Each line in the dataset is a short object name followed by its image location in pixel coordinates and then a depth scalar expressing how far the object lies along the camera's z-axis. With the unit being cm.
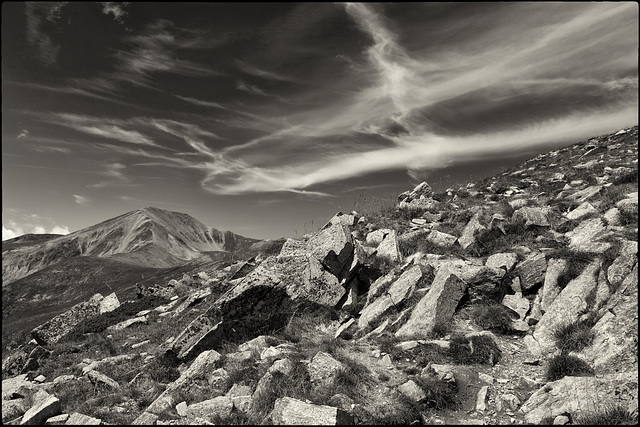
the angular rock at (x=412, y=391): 859
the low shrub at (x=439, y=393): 852
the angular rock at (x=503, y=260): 1374
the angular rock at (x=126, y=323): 2118
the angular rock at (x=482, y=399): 827
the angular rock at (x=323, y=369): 943
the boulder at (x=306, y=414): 751
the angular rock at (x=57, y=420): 891
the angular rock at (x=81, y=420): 864
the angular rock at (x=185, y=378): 947
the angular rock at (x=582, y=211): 1634
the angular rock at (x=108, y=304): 2664
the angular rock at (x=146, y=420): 872
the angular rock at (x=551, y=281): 1164
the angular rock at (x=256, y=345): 1212
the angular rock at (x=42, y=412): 902
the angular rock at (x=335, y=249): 1600
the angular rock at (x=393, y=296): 1377
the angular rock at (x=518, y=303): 1188
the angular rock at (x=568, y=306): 1029
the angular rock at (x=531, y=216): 1658
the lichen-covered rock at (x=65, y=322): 2270
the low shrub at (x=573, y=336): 923
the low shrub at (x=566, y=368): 841
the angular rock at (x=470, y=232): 1698
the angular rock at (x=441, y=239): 1750
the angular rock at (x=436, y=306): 1182
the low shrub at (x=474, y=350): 996
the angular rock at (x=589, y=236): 1221
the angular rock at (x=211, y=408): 859
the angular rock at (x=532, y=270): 1274
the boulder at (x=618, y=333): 820
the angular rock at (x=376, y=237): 1991
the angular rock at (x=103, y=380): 1139
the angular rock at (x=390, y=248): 1770
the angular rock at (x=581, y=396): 717
